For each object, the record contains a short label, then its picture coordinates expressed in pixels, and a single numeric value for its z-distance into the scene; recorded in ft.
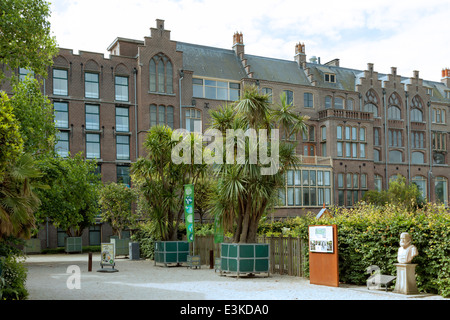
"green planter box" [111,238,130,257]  101.91
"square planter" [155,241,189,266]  75.61
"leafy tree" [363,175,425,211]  151.74
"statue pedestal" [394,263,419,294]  42.39
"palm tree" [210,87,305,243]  59.52
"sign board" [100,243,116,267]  68.23
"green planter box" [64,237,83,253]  118.73
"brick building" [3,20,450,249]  137.59
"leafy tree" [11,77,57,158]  71.87
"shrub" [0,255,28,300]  36.86
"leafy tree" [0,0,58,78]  61.52
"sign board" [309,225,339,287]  49.14
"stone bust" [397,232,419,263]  41.94
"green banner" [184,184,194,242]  71.15
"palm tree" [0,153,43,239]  35.76
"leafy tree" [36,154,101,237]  75.20
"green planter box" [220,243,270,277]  58.75
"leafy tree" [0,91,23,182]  30.19
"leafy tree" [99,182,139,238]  106.63
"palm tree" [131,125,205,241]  77.71
